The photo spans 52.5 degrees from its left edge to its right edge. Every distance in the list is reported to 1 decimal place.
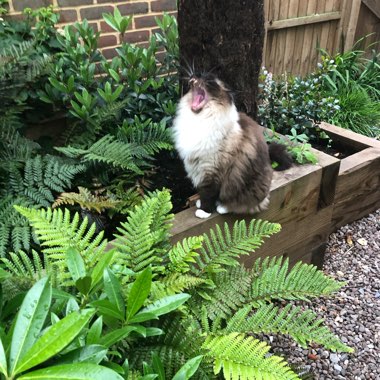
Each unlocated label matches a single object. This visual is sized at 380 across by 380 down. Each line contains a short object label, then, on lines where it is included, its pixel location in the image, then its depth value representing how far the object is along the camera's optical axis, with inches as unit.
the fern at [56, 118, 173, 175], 83.2
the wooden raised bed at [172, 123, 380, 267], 94.7
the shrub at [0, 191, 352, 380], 41.0
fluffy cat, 79.5
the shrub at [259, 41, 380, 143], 127.4
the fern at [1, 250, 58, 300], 53.5
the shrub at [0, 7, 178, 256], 80.1
